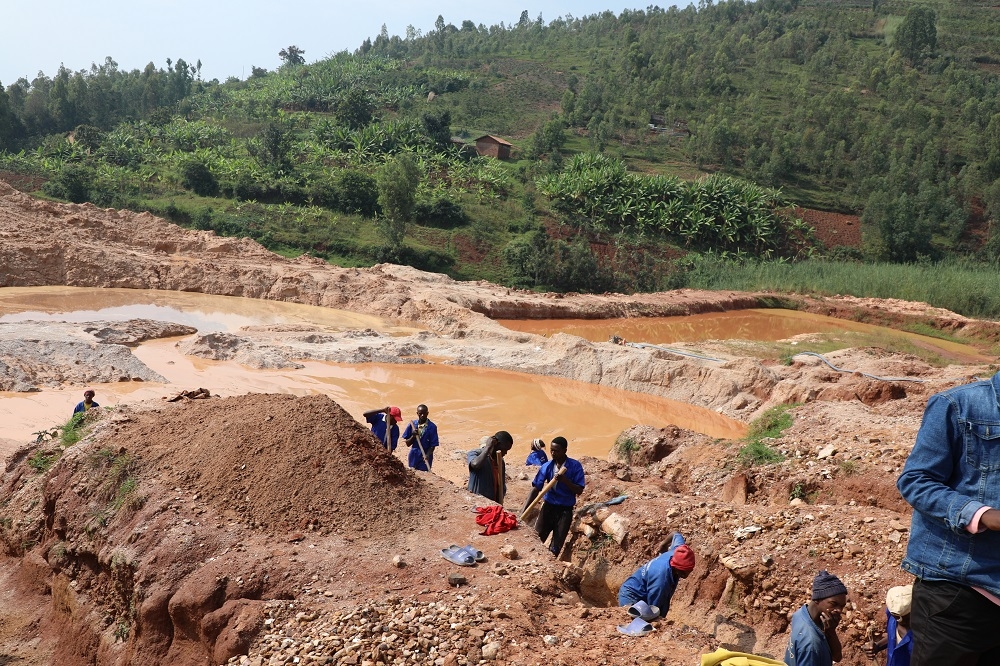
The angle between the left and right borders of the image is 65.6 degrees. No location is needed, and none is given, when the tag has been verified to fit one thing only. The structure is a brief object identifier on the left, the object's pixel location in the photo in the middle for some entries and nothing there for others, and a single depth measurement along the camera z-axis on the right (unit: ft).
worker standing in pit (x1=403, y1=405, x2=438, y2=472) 26.16
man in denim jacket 8.17
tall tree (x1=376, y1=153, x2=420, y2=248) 96.99
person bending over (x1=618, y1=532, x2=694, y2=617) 15.48
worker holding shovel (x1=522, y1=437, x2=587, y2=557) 21.20
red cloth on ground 20.07
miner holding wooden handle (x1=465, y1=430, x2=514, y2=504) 23.41
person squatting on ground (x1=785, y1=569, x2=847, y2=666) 11.69
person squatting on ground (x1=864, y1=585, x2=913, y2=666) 11.60
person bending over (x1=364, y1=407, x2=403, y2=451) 26.99
